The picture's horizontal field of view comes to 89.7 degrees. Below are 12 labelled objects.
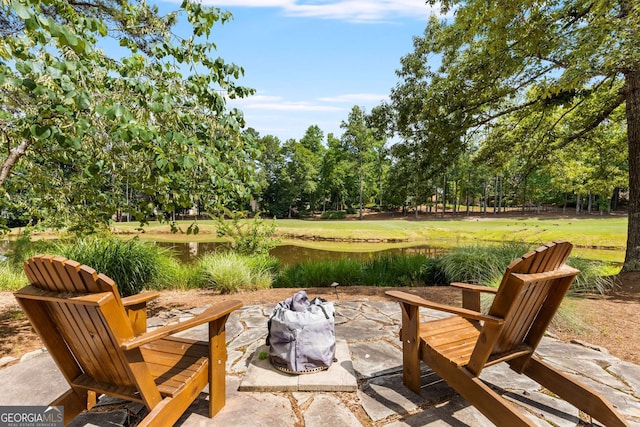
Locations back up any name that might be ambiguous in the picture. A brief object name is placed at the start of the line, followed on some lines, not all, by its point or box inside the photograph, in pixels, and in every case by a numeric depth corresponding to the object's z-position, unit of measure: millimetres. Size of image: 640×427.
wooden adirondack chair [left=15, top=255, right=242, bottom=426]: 1438
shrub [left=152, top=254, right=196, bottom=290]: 6230
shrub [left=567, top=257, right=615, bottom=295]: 5008
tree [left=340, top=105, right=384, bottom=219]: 31000
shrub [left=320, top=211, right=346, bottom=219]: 37031
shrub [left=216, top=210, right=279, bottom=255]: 9148
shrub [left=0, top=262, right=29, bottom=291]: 5879
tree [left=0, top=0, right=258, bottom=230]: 1873
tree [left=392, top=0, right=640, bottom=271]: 4336
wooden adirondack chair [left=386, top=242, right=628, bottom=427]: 1715
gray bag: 2373
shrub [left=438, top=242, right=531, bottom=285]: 6091
